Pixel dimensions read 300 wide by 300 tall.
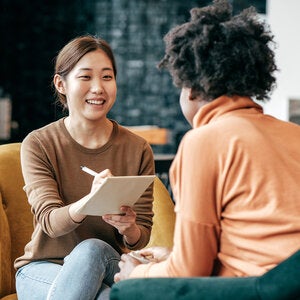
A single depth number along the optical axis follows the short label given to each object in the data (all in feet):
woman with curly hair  7.75
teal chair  7.56
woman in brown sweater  9.46
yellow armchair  10.33
